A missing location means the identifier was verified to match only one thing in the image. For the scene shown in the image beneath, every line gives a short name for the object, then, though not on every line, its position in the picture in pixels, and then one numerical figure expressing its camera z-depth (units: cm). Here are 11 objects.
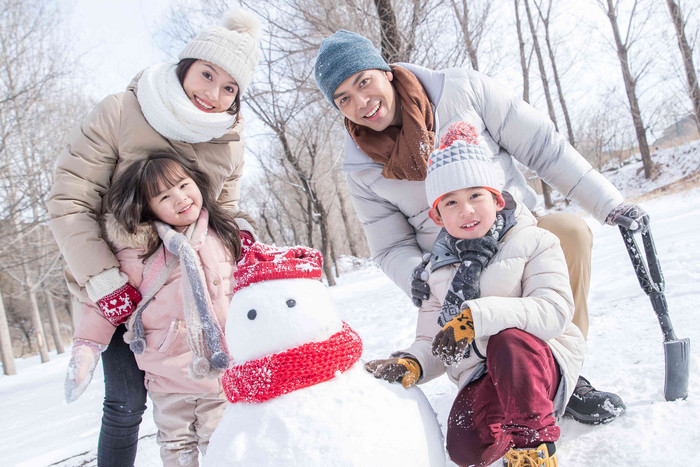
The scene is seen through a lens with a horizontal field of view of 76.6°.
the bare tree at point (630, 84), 1455
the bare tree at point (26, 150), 929
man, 200
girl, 180
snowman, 107
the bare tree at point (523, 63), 1477
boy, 133
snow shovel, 165
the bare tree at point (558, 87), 1646
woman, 179
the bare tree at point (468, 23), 804
